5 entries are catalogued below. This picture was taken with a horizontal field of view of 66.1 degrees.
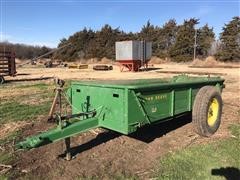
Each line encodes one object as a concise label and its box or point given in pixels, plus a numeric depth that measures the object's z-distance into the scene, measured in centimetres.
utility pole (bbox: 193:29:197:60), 3015
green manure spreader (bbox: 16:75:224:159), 268
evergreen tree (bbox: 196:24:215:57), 3117
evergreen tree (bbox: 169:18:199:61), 3125
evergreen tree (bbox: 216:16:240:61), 2725
